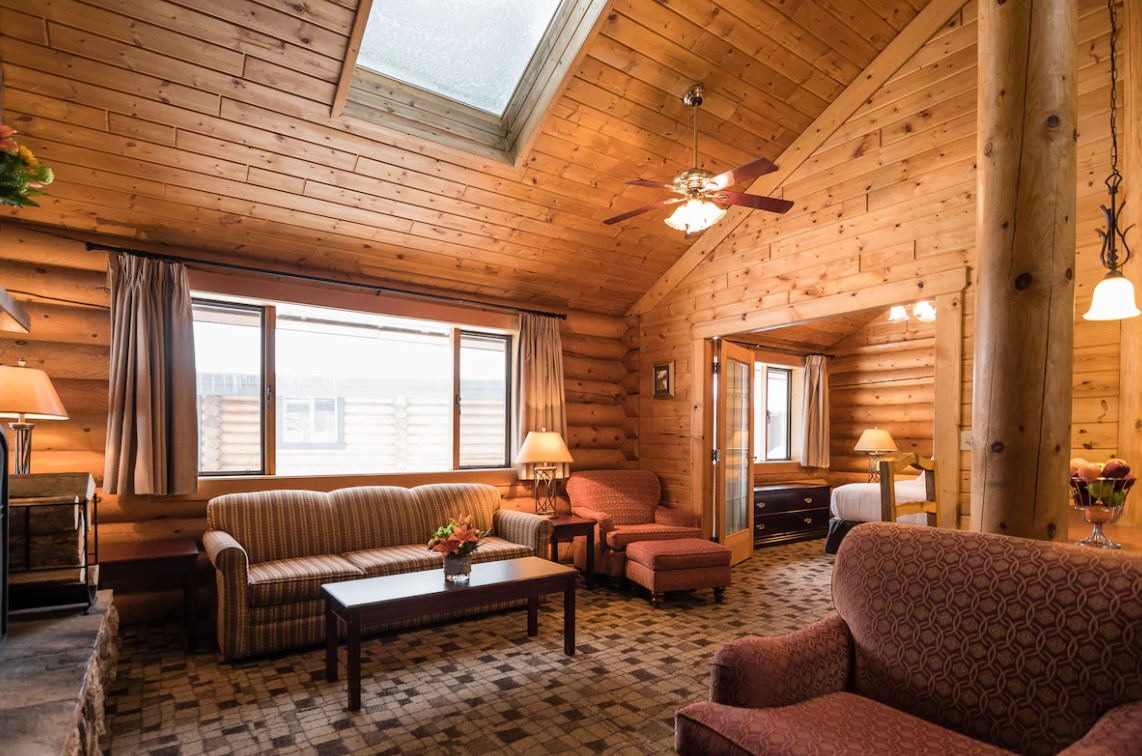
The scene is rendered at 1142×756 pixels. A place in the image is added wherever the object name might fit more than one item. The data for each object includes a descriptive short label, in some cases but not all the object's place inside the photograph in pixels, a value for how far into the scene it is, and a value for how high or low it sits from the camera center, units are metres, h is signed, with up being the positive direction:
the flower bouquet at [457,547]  3.24 -0.88
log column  1.88 +0.33
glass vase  3.27 -1.00
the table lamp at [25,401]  2.88 -0.12
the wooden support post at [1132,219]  3.05 +0.85
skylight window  3.53 +1.93
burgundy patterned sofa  1.53 -0.78
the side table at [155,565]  3.27 -1.01
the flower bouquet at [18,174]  1.86 +0.62
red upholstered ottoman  4.41 -1.35
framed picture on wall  5.80 +0.01
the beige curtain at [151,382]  3.73 -0.03
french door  5.52 -0.64
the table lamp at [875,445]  7.20 -0.73
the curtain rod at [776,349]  7.57 +0.41
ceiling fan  3.14 +0.97
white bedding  5.90 -1.16
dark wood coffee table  2.87 -1.09
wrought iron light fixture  2.55 +0.56
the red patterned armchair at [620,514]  4.91 -1.15
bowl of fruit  2.23 -0.39
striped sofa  3.33 -1.09
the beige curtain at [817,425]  8.04 -0.56
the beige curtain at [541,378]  5.43 +0.02
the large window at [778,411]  7.98 -0.40
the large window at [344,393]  4.40 -0.11
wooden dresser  6.82 -1.51
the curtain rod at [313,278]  3.82 +0.73
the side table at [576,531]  4.78 -1.18
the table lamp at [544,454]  4.87 -0.58
